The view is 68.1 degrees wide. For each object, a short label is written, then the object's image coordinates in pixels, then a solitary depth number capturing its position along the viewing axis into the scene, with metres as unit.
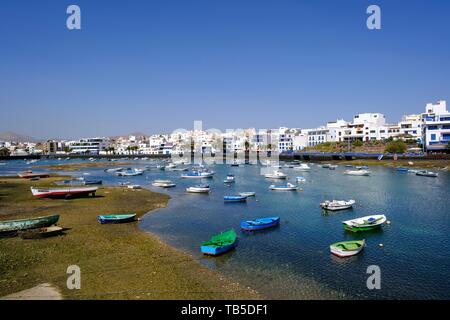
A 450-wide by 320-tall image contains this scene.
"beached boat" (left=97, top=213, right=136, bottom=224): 28.13
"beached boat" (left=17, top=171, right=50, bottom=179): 69.62
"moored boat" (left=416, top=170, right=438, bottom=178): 63.39
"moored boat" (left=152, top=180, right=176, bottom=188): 56.12
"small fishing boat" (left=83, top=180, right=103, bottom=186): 58.89
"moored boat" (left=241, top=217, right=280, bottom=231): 26.73
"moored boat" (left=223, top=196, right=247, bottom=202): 40.34
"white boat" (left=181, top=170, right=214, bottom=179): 68.19
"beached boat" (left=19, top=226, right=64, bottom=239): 22.73
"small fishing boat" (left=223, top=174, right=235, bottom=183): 60.09
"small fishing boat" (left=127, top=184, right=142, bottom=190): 53.45
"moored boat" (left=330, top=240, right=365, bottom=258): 20.48
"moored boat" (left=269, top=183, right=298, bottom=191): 49.72
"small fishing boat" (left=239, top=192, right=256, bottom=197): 44.16
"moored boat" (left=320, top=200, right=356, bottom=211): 34.15
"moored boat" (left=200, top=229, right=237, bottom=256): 20.71
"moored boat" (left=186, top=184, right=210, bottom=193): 48.18
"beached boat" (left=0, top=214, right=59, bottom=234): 23.47
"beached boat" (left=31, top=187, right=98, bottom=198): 40.47
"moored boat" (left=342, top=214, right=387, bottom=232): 26.12
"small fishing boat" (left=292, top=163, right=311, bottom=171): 84.25
